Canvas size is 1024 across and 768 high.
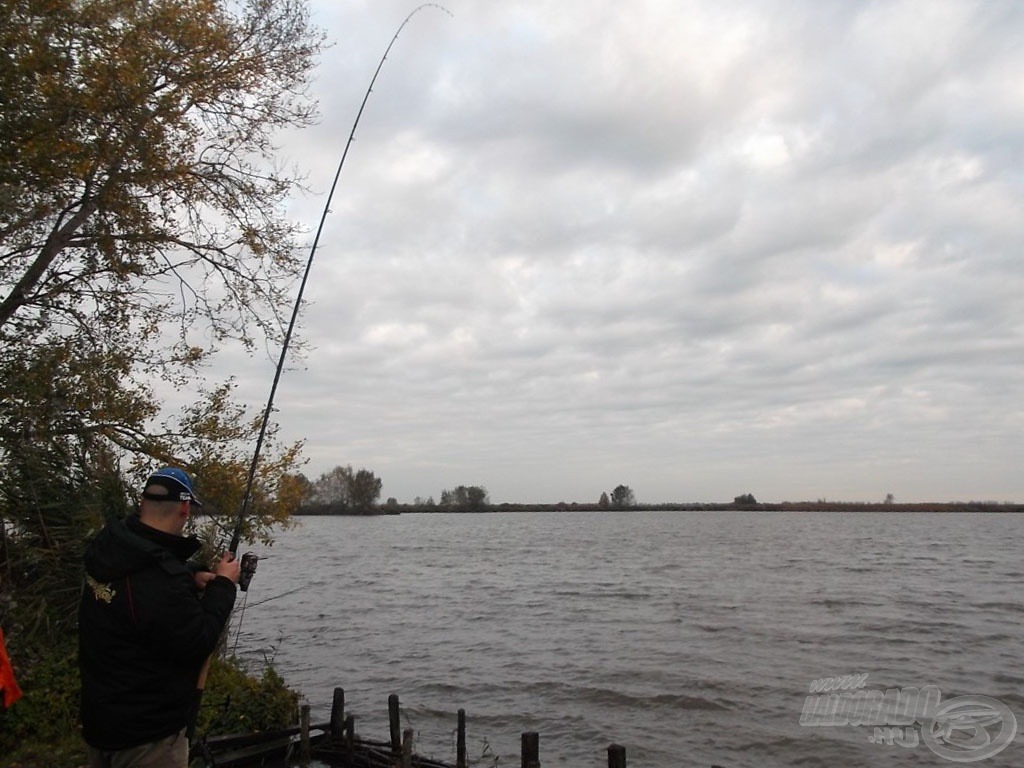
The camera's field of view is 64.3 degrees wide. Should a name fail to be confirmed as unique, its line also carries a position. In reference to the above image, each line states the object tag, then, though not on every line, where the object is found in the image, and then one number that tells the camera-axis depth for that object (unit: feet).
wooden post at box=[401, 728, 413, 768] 30.81
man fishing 12.78
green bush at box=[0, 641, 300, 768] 28.55
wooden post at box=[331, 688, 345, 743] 37.70
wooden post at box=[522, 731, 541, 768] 29.53
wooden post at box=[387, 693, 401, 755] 37.47
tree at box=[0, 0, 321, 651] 30.32
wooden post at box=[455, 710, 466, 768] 34.88
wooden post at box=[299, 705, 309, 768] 34.27
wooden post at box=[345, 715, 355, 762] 36.17
